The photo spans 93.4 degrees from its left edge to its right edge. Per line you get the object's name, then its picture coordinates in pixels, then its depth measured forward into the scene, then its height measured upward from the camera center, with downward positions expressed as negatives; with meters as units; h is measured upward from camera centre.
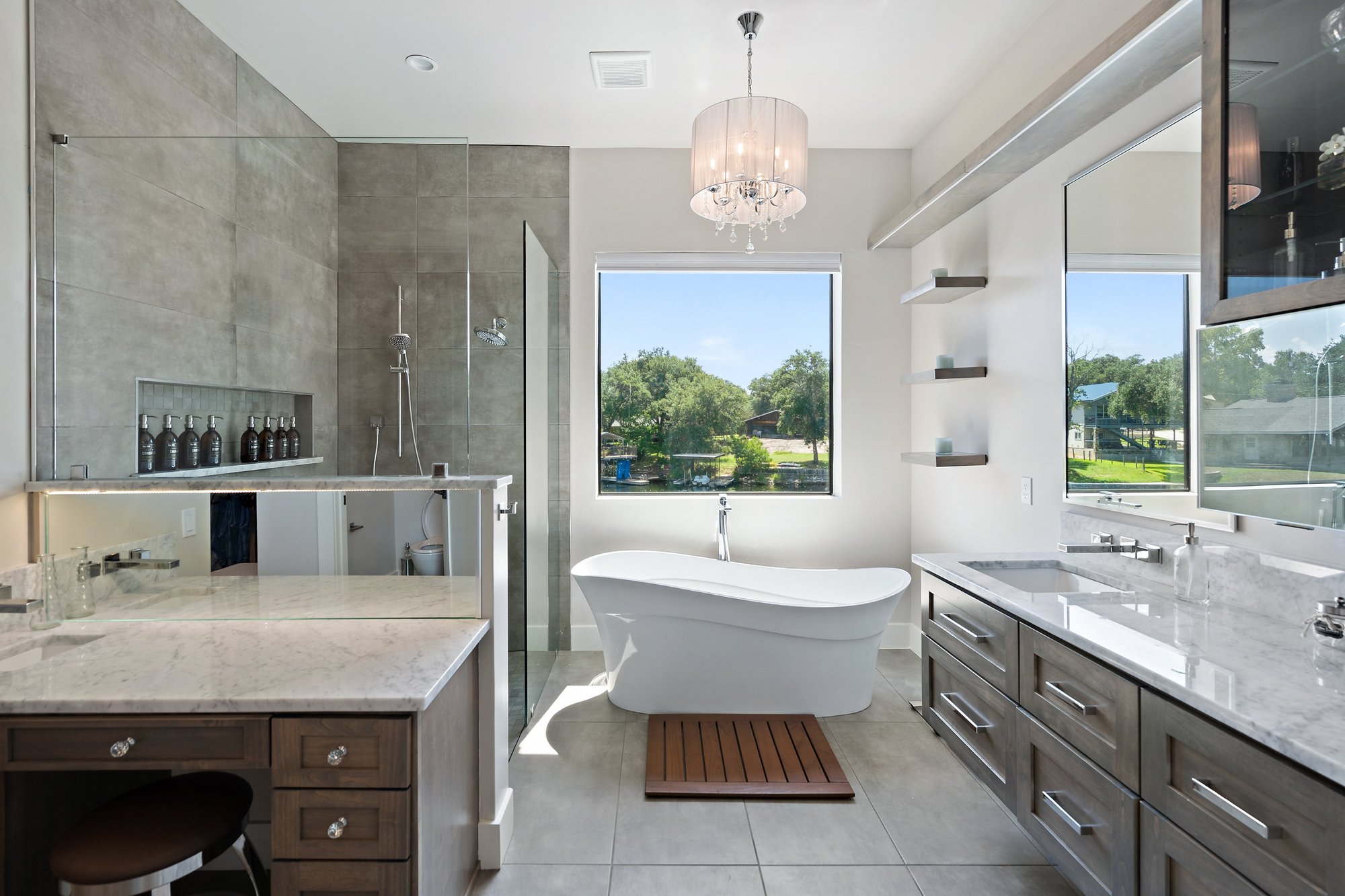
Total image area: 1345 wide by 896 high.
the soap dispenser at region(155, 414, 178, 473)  2.05 -0.04
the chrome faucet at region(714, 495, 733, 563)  3.61 -0.52
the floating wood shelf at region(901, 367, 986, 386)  2.92 +0.31
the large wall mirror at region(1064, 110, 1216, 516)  1.85 +0.39
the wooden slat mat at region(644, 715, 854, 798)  2.33 -1.27
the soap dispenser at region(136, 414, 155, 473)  2.00 -0.03
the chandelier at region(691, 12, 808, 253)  2.42 +1.12
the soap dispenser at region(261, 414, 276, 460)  2.14 -0.02
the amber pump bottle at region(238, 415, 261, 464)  2.18 -0.03
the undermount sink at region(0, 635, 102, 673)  1.54 -0.54
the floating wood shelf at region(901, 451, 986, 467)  2.94 -0.09
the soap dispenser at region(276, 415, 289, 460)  2.11 -0.02
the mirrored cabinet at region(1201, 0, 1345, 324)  1.20 +0.58
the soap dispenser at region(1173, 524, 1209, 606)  1.68 -0.35
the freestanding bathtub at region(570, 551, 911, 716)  2.75 -0.92
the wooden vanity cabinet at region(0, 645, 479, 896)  1.32 -0.68
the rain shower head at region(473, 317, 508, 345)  2.31 +0.39
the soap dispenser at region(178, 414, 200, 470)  2.10 -0.03
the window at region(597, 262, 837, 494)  3.87 +0.37
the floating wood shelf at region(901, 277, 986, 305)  2.96 +0.73
